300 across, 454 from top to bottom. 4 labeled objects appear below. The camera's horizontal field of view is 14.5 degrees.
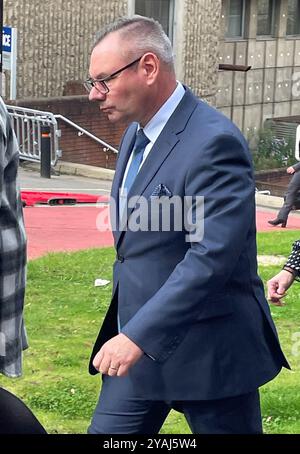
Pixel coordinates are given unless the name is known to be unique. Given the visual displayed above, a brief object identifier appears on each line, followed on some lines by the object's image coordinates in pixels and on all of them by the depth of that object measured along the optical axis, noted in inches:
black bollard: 818.8
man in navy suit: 153.3
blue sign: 844.0
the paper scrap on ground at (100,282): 403.9
